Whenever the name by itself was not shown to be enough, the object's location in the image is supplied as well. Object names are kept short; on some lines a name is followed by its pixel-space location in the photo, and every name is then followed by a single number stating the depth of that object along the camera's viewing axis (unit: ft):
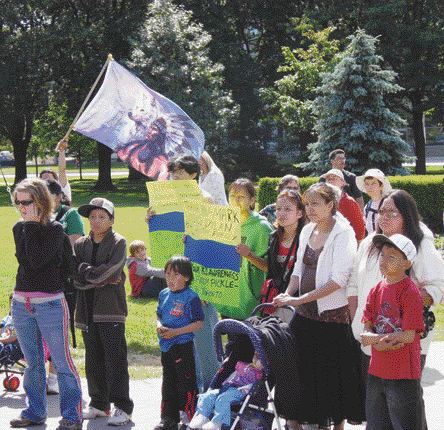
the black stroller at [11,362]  48.19
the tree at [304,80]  190.33
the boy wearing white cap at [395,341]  30.72
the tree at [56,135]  270.13
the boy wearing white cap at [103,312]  42.64
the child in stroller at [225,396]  34.46
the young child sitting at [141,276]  75.99
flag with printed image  50.95
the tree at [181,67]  214.17
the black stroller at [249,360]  34.50
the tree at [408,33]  225.22
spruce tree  150.87
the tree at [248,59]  258.64
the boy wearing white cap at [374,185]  56.91
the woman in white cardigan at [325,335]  36.90
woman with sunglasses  40.33
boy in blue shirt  40.33
